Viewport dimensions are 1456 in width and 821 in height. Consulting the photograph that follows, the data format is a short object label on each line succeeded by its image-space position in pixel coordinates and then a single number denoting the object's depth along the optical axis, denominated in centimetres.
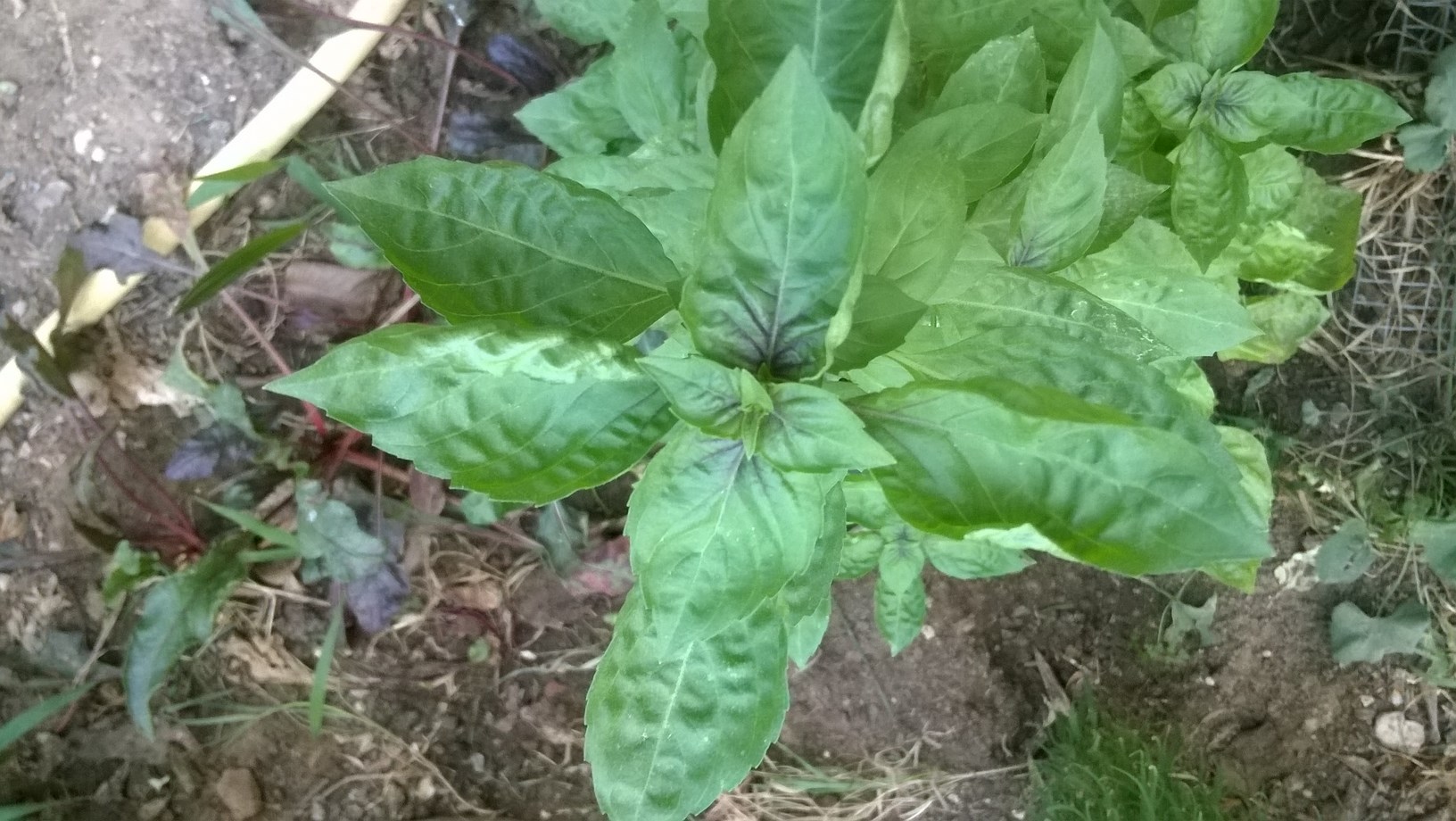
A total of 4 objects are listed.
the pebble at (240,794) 61
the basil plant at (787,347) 26
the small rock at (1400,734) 56
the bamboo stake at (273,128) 60
